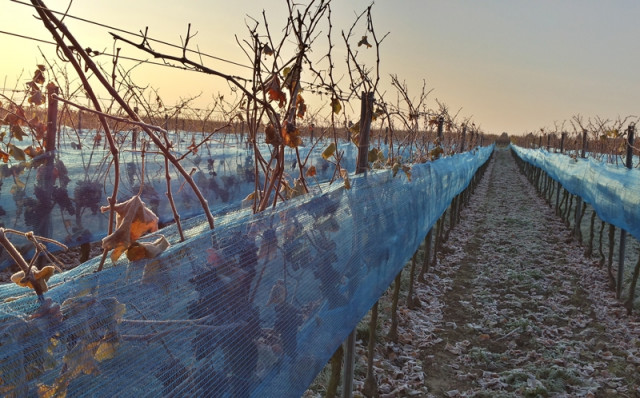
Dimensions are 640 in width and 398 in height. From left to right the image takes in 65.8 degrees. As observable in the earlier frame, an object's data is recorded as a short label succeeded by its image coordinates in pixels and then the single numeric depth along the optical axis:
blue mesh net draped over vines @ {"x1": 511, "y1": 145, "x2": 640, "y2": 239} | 4.94
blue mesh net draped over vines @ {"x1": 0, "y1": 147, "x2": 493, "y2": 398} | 0.93
